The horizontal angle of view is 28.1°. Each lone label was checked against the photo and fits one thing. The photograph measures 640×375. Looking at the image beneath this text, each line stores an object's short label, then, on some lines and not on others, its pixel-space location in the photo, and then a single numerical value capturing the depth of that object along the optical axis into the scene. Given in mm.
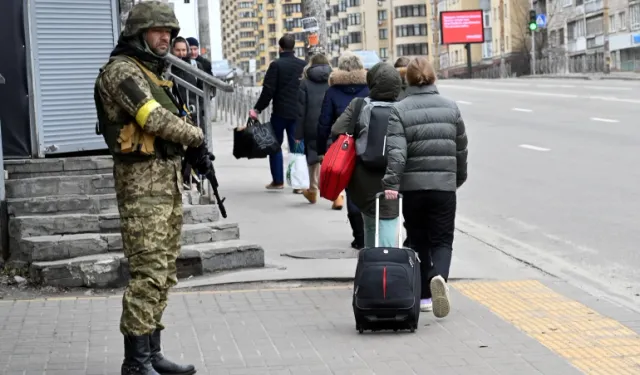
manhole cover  10894
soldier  6246
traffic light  71312
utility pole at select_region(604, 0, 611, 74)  89550
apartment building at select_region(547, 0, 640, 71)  82750
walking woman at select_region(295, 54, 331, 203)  14172
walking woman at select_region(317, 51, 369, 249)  11233
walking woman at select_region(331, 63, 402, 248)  8883
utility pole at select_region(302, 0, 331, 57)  23031
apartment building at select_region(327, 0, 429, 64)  168875
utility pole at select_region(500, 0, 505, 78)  112825
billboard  117875
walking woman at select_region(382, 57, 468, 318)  8116
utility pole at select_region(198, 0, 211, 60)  38625
